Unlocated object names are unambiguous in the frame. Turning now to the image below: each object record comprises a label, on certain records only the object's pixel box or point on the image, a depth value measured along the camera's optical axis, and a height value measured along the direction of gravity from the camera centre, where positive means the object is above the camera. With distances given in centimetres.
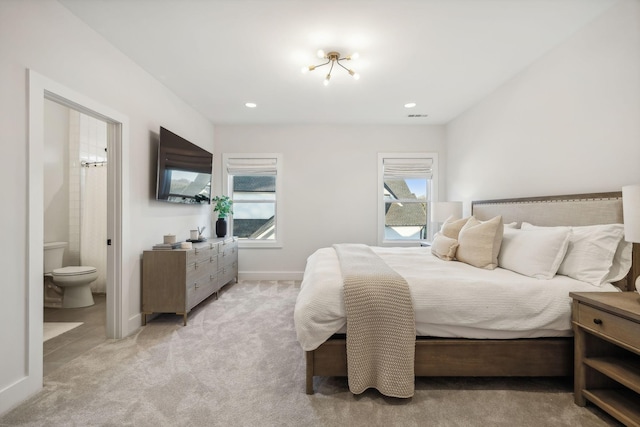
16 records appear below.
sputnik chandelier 252 +143
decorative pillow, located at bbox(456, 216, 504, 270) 240 -26
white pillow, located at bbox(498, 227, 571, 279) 202 -28
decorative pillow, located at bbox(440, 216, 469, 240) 302 -16
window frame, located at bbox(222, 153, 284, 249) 468 +32
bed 177 -76
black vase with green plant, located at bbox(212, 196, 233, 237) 434 +0
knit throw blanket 170 -76
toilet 321 -78
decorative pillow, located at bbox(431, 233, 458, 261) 275 -34
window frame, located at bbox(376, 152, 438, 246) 469 +50
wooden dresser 286 -72
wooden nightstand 141 -81
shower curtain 377 -14
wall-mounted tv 305 +49
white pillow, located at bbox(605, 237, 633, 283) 187 -32
